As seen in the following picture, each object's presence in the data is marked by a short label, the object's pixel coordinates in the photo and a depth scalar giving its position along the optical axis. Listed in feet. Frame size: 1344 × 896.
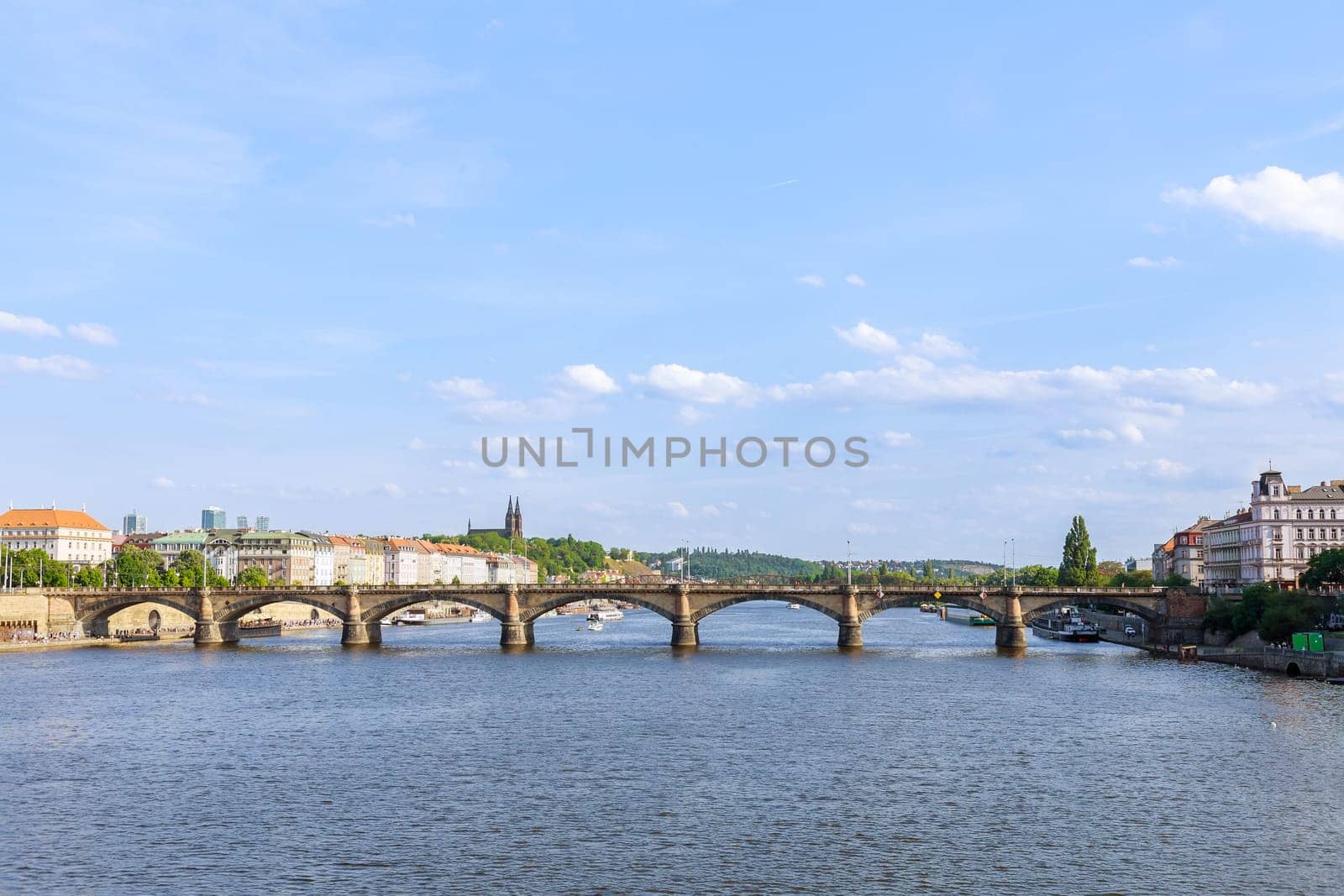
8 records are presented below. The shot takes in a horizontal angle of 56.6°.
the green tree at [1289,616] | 383.86
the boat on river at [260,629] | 567.18
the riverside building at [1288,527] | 541.34
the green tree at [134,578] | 649.20
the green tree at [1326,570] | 431.84
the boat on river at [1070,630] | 554.05
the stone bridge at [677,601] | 472.03
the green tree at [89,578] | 618.85
